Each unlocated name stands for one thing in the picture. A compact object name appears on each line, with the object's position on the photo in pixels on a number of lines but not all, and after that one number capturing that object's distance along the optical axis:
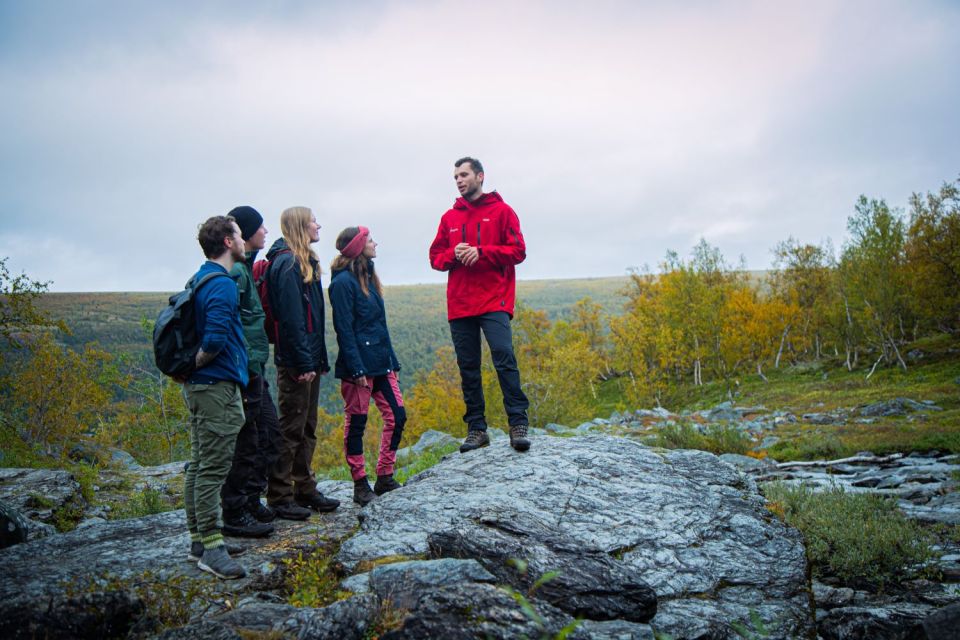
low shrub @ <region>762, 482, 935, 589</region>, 4.78
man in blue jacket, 4.18
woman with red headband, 6.00
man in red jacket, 5.87
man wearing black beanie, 4.96
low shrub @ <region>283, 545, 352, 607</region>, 3.74
